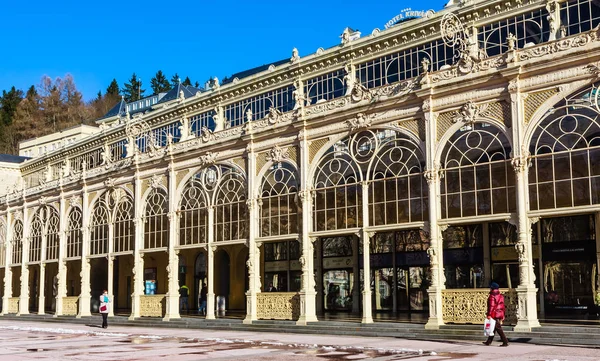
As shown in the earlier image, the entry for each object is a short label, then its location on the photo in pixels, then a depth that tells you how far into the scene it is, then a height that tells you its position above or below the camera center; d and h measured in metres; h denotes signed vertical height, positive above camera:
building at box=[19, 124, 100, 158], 75.75 +13.58
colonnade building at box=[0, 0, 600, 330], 22.30 +2.96
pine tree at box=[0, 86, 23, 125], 102.56 +23.43
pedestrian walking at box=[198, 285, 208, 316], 38.91 -2.11
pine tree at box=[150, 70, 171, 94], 106.38 +26.55
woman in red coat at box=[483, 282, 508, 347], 19.12 -1.38
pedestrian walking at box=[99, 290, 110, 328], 32.75 -1.98
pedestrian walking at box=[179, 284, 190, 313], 42.05 -2.01
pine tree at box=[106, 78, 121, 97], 113.05 +27.38
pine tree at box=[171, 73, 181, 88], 105.75 +26.69
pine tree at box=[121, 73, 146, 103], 108.06 +26.17
